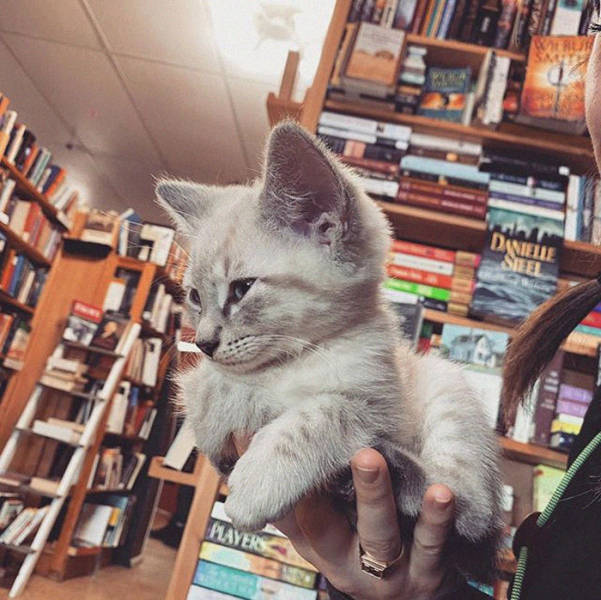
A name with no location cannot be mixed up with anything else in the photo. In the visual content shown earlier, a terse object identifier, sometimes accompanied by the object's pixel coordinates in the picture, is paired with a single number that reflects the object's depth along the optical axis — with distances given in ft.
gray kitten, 2.04
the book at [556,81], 6.42
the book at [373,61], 6.57
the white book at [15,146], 11.52
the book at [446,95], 7.13
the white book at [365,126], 6.86
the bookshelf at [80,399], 11.78
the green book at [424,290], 6.63
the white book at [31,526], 10.56
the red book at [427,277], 6.64
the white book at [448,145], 7.04
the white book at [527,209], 6.72
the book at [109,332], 12.03
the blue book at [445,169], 6.88
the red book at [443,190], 6.70
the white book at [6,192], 11.69
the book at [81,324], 11.73
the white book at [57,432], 10.78
